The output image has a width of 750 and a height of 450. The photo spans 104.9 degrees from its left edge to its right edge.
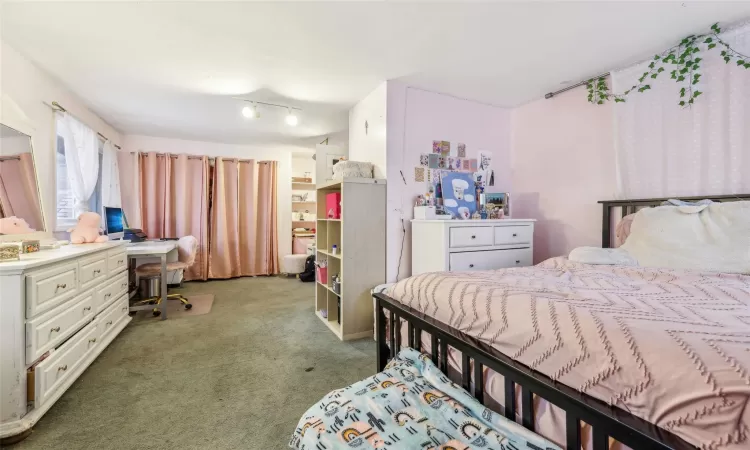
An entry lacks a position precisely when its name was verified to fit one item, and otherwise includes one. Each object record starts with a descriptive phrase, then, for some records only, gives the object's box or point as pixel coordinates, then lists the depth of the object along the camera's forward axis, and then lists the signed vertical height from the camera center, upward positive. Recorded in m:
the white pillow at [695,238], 1.41 -0.08
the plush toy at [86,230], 2.28 -0.06
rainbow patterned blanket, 0.83 -0.63
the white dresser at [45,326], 1.35 -0.58
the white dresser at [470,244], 2.22 -0.17
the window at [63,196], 2.67 +0.26
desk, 2.88 -0.35
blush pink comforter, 0.56 -0.29
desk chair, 3.20 -0.50
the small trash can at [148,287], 3.62 -0.82
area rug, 3.04 -0.97
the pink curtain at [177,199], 4.37 +0.37
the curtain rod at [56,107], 2.49 +1.02
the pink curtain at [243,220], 4.73 +0.05
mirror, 1.87 +0.28
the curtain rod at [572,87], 2.39 +1.24
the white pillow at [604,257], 1.65 -0.19
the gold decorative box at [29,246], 1.75 -0.15
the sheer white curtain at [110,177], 3.65 +0.60
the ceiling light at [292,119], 3.07 +1.12
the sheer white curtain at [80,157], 2.81 +0.69
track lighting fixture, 2.91 +1.20
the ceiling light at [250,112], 2.89 +1.12
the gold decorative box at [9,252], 1.46 -0.15
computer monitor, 3.22 -0.01
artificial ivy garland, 1.78 +1.09
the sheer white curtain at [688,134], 1.76 +0.61
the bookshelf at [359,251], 2.42 -0.24
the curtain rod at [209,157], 4.45 +1.06
